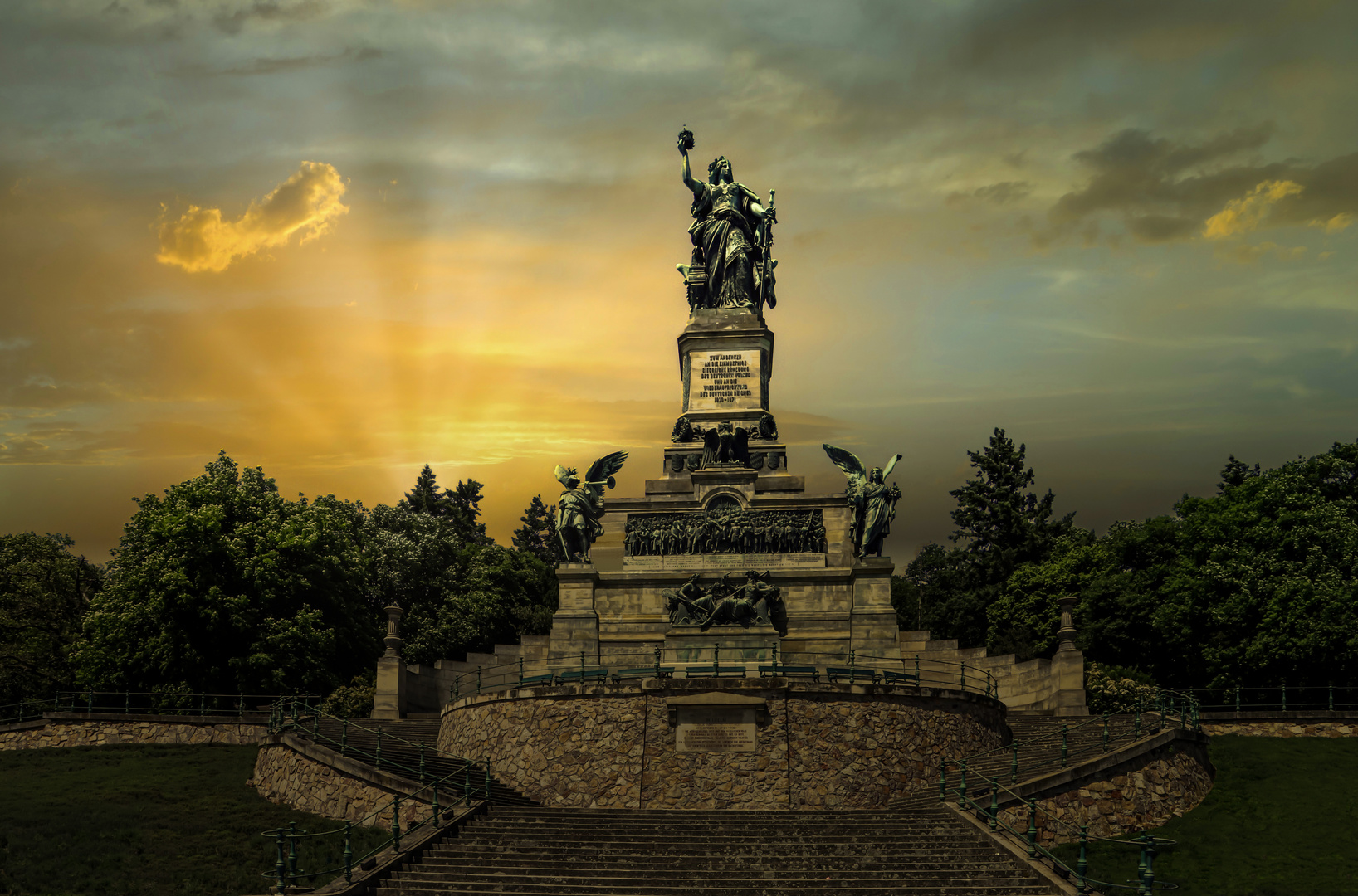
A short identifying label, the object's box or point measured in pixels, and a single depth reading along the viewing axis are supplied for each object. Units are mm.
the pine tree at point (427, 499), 83625
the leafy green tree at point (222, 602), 44688
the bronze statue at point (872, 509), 46219
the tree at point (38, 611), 48594
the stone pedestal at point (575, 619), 46062
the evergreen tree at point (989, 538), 63875
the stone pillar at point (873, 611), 45219
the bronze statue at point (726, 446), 51250
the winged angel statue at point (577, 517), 48375
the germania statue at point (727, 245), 57219
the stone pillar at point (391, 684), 42688
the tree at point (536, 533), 87869
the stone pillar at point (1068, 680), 41188
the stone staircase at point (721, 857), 25547
